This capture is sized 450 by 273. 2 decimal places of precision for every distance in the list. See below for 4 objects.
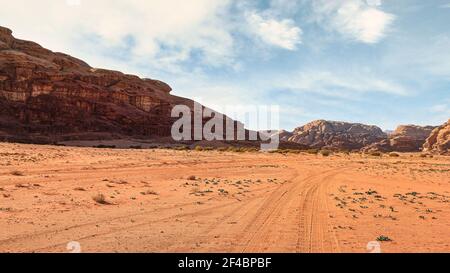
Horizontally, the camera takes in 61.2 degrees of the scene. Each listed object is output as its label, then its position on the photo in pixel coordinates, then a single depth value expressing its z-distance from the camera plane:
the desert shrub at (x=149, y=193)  15.41
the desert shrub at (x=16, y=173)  18.94
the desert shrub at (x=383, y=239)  9.02
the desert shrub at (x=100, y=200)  12.85
